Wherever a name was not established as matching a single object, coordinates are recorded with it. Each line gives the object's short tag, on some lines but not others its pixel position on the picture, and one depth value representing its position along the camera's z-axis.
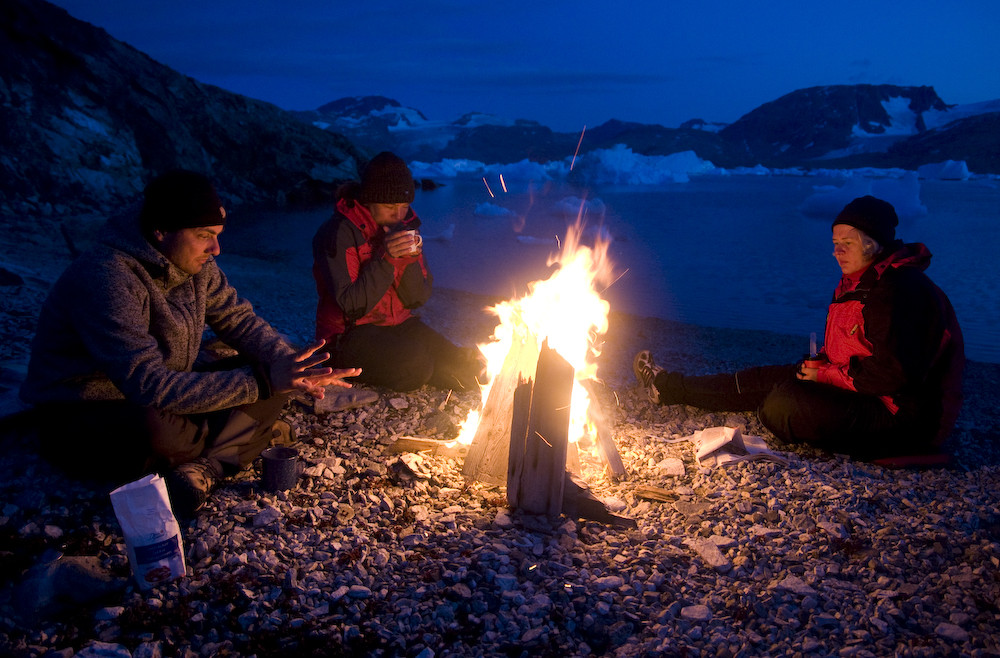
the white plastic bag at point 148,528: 2.48
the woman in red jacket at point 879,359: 3.69
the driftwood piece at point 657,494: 3.49
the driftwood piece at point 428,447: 3.89
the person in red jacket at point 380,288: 4.54
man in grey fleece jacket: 2.93
